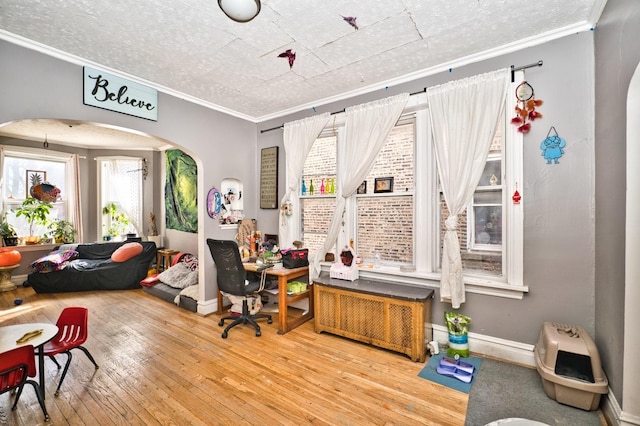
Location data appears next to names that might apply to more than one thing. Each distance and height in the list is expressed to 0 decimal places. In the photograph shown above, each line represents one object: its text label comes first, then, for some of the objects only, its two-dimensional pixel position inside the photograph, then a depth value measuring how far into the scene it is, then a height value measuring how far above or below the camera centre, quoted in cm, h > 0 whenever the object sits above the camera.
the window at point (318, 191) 379 +26
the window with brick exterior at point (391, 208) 317 +2
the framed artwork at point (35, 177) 561 +68
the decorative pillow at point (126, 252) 516 -79
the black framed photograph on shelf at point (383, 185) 327 +29
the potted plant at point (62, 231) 579 -44
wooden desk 324 -109
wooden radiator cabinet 261 -106
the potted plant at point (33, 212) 544 -3
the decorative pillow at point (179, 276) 461 -114
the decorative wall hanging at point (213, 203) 388 +10
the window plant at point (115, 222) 643 -28
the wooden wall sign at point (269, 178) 425 +50
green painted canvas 555 +37
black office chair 310 -78
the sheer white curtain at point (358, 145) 313 +77
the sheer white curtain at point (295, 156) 376 +75
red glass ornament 246 +11
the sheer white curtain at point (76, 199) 604 +25
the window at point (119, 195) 641 +35
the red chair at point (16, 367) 157 -92
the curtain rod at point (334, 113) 296 +126
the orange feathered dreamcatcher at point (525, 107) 243 +90
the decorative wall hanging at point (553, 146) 233 +53
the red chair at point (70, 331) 223 -103
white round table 183 -88
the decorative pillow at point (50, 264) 475 -92
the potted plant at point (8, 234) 517 -44
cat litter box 190 -116
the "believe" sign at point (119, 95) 279 +125
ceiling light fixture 180 +134
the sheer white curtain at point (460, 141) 257 +66
